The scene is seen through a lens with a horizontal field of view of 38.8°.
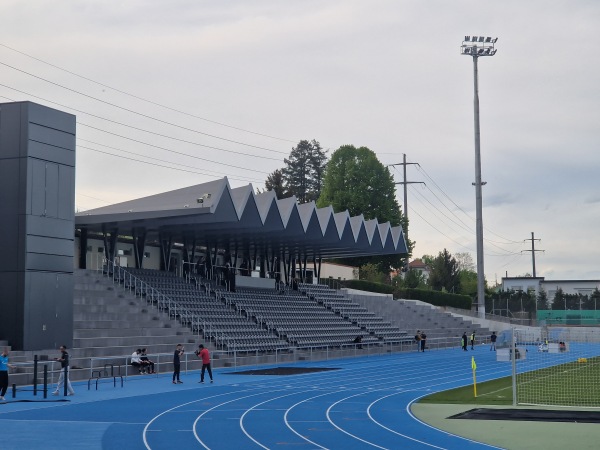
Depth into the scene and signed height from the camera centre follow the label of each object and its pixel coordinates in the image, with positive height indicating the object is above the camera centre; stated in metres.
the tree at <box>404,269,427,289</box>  94.12 +2.67
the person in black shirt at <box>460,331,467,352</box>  58.66 -2.58
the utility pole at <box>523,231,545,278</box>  136.75 +9.00
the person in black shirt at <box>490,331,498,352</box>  59.91 -2.80
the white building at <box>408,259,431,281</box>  157.52 +7.10
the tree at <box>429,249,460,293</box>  104.81 +3.51
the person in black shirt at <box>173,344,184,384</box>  31.52 -2.23
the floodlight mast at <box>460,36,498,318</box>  71.69 +13.07
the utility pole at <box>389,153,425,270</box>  95.18 +13.87
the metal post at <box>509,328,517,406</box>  23.64 -1.63
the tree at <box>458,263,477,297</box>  109.57 +2.84
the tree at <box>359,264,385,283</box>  92.69 +3.40
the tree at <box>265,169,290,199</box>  113.18 +16.29
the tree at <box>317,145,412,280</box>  88.25 +12.00
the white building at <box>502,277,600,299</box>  112.38 +2.27
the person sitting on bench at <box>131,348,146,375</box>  33.84 -2.19
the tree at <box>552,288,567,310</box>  85.31 -0.02
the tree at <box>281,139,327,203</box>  122.12 +19.62
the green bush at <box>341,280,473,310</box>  81.00 +0.97
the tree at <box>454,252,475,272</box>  153.12 +7.65
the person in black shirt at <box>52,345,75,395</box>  26.12 -2.08
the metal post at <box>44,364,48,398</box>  25.22 -2.20
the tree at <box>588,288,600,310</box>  83.50 -0.04
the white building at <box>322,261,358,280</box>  83.01 +3.34
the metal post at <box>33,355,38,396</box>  25.89 -2.25
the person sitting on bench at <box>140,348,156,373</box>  34.19 -2.29
